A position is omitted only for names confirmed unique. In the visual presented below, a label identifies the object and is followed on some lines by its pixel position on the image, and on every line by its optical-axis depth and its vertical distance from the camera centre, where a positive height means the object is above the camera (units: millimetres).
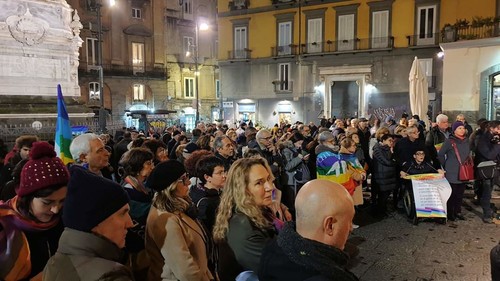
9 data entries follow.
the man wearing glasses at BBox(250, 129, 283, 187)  7768 -663
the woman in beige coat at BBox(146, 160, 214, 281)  2797 -853
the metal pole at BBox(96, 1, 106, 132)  16064 +328
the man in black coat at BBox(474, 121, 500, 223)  7949 -795
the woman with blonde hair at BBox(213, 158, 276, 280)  2941 -798
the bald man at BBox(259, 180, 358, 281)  1832 -605
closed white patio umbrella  15406 +793
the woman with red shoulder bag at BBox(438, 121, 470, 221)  7977 -911
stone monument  11375 +1792
